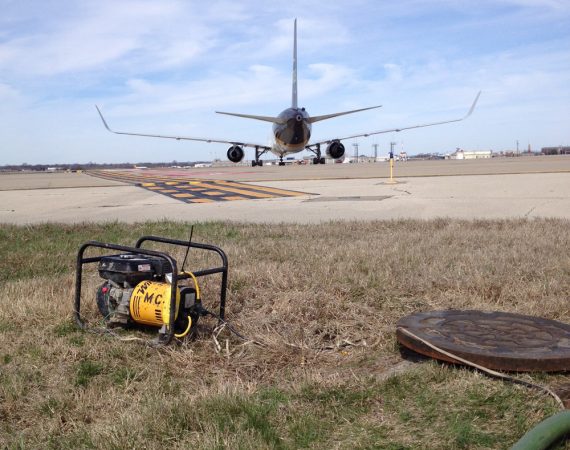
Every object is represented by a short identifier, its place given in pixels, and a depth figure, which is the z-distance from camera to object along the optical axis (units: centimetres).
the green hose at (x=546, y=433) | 260
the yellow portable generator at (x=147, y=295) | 466
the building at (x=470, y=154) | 17134
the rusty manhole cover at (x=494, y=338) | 366
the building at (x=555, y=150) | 16762
